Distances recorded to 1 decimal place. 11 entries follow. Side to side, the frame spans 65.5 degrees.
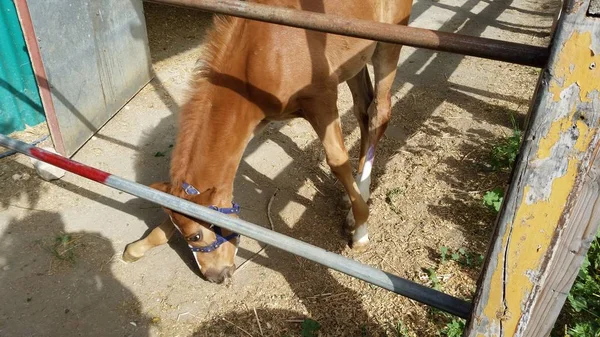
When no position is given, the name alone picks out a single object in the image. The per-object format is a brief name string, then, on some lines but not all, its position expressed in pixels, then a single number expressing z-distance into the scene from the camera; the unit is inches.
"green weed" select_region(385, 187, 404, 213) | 129.0
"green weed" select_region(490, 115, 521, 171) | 135.9
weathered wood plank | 31.7
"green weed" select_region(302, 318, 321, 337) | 92.7
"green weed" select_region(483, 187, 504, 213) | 117.9
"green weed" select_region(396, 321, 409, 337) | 91.0
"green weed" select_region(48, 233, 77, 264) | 113.8
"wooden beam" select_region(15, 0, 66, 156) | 126.0
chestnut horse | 92.0
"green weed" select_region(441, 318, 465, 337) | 86.0
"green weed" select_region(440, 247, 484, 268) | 107.4
